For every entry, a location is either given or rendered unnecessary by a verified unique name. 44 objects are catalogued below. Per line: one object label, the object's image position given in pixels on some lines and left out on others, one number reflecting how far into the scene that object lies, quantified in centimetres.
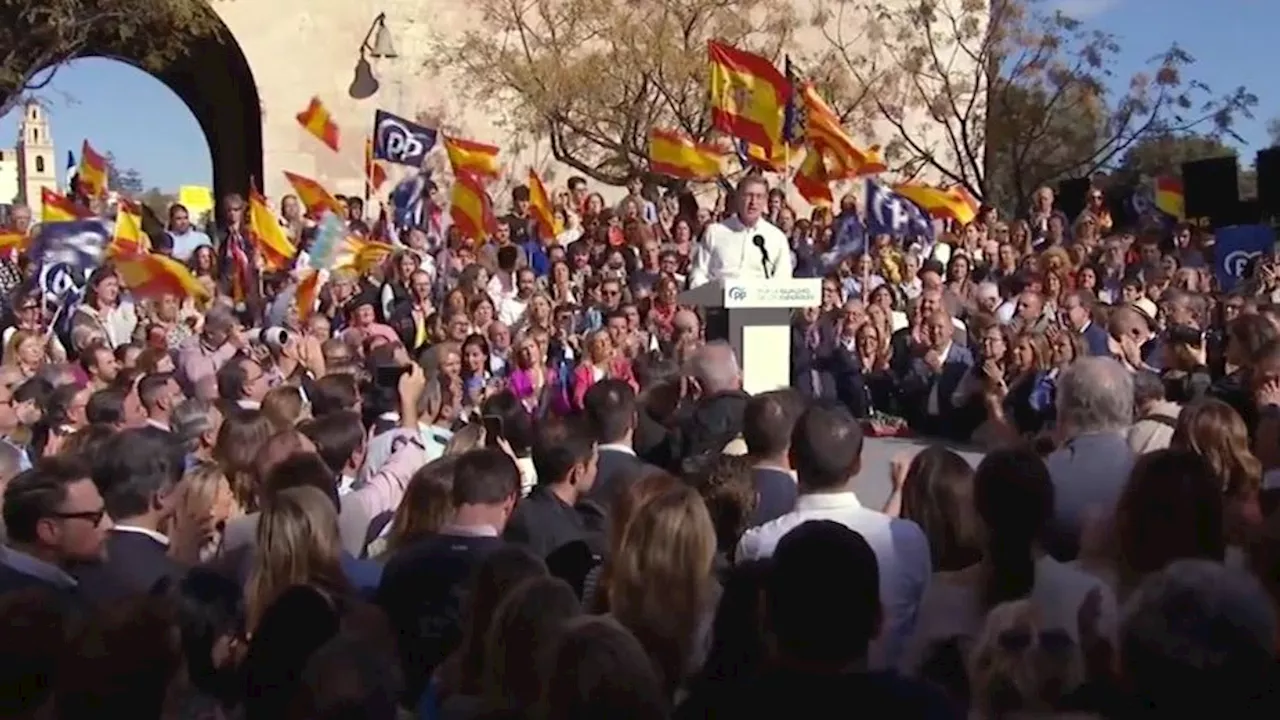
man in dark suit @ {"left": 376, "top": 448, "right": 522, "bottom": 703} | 457
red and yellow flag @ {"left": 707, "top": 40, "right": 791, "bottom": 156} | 1614
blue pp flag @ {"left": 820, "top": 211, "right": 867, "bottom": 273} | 1794
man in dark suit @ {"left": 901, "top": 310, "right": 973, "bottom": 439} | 1358
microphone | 1148
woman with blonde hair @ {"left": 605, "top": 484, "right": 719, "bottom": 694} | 427
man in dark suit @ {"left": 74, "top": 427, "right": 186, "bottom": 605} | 493
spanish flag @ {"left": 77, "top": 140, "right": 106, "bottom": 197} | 1839
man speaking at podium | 1143
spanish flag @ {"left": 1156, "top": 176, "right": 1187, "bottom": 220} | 1962
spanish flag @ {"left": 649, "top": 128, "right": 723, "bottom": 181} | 1942
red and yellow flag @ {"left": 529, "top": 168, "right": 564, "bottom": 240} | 1912
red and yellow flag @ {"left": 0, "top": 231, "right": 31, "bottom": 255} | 1523
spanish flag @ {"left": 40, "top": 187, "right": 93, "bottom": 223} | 1522
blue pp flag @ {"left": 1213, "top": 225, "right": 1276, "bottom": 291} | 1540
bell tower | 3976
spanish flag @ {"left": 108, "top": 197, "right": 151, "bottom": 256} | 1445
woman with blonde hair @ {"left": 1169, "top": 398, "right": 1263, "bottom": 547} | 525
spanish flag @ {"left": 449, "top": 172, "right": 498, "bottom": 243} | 1753
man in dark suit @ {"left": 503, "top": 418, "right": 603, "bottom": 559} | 555
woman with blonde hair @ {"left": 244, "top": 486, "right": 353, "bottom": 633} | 454
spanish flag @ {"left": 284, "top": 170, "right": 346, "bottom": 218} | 1895
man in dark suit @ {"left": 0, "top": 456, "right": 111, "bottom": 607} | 491
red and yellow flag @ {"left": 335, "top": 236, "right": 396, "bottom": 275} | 1594
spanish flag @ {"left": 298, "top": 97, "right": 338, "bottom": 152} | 2480
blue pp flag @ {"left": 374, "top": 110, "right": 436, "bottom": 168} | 1994
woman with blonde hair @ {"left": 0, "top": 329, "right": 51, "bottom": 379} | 1067
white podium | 1110
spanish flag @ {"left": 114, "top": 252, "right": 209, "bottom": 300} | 1391
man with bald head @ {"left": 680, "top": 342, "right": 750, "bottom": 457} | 734
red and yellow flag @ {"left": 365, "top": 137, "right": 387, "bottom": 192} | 2118
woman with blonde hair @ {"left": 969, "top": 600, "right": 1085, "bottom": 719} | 338
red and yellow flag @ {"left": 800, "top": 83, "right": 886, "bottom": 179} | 1689
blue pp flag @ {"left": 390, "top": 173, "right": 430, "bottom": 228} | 1905
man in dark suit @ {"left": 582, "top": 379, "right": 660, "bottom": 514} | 658
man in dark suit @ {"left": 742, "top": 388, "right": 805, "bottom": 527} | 558
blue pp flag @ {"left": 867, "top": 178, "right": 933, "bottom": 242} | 1783
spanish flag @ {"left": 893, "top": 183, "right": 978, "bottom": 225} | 1852
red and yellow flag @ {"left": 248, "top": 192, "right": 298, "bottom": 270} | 1675
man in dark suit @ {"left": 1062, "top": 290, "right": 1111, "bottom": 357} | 1161
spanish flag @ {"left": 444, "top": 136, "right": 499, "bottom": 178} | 1826
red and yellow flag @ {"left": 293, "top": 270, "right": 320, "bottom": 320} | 1495
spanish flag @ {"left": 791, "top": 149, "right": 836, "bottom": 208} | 1755
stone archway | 2830
